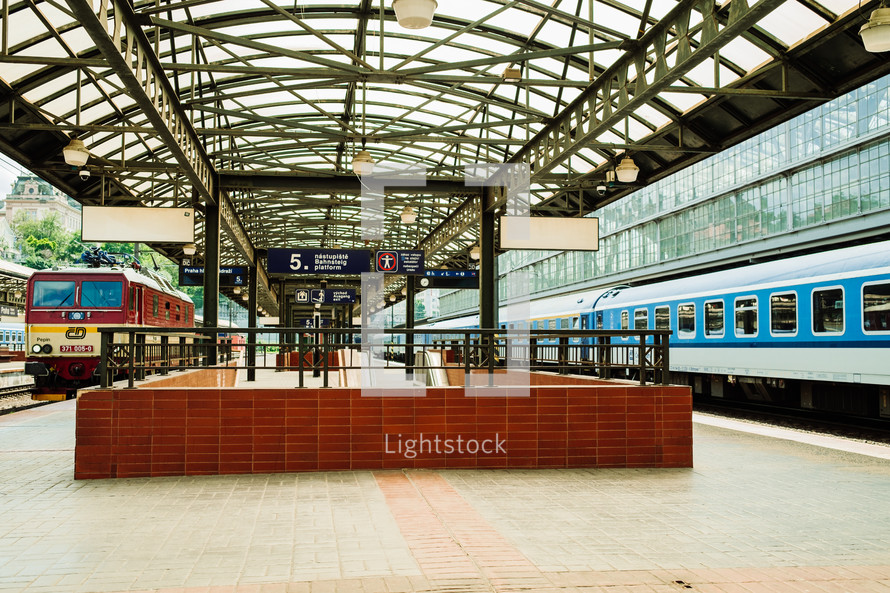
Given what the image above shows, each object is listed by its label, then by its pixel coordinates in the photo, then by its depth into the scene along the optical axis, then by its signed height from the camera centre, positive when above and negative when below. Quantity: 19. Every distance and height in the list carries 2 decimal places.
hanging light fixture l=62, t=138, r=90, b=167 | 11.61 +2.85
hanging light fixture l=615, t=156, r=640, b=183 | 13.03 +2.86
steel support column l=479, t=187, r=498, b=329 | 17.83 +1.42
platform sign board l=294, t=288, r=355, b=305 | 27.00 +1.34
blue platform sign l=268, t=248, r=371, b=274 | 18.61 +1.84
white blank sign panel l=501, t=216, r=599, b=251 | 15.74 +2.09
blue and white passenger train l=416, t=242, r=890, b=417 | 13.11 +0.03
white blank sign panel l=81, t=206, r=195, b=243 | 14.66 +2.17
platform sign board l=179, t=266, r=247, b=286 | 24.09 +1.93
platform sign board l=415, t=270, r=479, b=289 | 26.27 +1.88
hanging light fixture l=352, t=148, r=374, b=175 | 12.04 +2.77
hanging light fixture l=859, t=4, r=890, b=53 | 7.02 +2.85
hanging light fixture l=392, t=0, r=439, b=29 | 7.67 +3.36
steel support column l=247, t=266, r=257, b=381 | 26.09 +1.41
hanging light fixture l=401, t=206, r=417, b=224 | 18.94 +3.01
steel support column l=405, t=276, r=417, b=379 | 28.09 +1.03
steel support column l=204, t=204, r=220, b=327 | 15.96 +1.47
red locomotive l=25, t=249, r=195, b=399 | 17.86 +0.42
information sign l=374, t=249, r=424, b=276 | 21.13 +2.01
